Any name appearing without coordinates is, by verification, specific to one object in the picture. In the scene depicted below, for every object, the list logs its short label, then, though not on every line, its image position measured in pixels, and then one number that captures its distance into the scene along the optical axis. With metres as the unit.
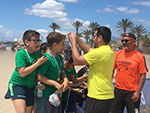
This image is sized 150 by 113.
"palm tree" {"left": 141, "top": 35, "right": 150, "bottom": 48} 64.19
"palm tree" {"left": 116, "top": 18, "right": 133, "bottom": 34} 50.84
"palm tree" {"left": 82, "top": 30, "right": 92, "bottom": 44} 69.34
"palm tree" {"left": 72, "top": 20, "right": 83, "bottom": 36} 60.53
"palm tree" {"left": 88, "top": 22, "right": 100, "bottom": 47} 60.91
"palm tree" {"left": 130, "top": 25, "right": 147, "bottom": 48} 56.69
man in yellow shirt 2.22
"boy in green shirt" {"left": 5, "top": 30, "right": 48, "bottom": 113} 2.53
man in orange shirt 3.27
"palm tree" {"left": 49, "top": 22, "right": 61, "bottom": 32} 60.06
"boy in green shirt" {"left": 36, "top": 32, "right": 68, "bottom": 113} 2.52
